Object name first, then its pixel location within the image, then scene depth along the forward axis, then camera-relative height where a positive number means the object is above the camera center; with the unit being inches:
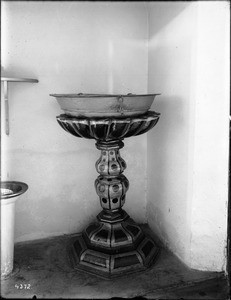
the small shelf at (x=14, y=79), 88.7 +18.3
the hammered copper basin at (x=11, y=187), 88.3 -12.3
